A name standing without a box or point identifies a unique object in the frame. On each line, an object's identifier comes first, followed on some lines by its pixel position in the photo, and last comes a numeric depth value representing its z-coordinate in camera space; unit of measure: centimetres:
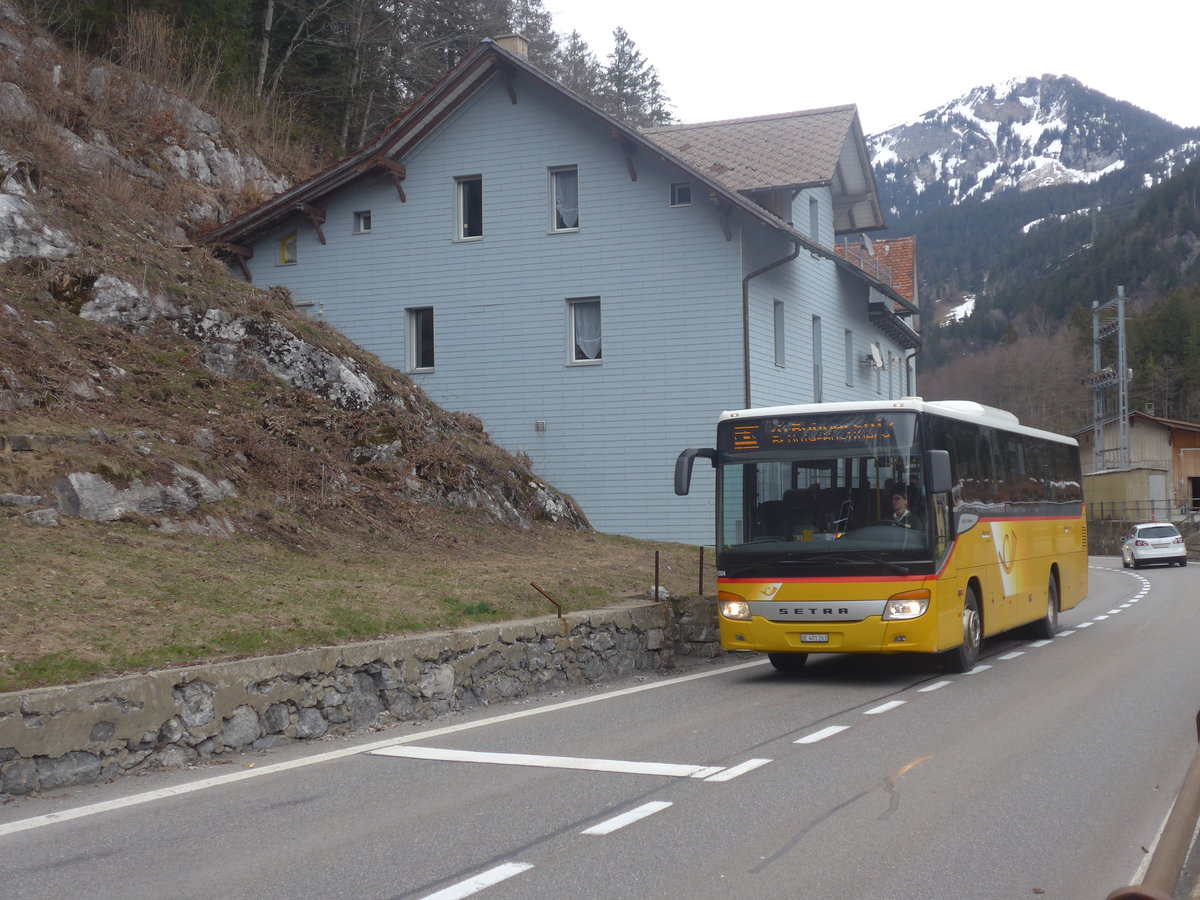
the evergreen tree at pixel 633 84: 6506
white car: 4431
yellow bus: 1221
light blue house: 2659
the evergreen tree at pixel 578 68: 5716
